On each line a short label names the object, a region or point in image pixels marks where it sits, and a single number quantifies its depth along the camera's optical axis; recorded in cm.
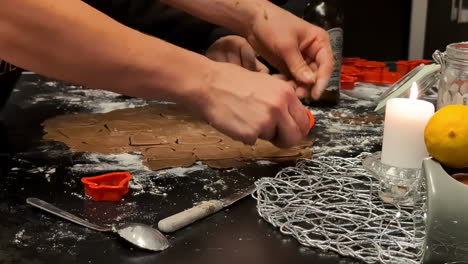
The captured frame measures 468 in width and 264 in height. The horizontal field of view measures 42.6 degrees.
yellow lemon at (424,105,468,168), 65
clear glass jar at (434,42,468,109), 84
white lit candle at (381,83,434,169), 75
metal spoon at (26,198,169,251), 68
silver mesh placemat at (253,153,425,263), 68
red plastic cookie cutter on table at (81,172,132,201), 81
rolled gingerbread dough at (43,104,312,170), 99
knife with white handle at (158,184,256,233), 72
